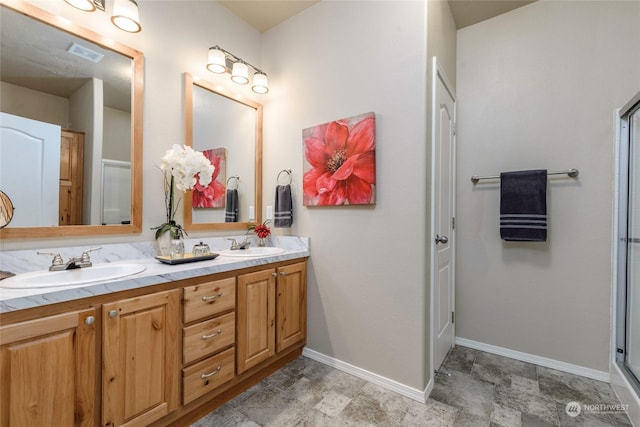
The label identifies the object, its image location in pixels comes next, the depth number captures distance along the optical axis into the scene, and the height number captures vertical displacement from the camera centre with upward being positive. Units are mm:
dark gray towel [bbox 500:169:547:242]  2055 +68
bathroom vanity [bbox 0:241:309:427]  987 -603
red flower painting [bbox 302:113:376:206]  1902 +367
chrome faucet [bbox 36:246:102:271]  1387 -258
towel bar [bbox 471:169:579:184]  2009 +309
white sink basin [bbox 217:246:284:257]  2009 -296
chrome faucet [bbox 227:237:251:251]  2207 -253
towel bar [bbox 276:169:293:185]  2377 +344
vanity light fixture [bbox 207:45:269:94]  2043 +1113
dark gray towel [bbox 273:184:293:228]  2291 +40
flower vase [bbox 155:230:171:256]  1749 -192
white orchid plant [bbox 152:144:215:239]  1710 +260
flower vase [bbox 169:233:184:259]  1703 -217
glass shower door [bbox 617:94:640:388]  1735 -206
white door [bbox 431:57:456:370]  1873 +3
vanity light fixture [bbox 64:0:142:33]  1472 +1077
